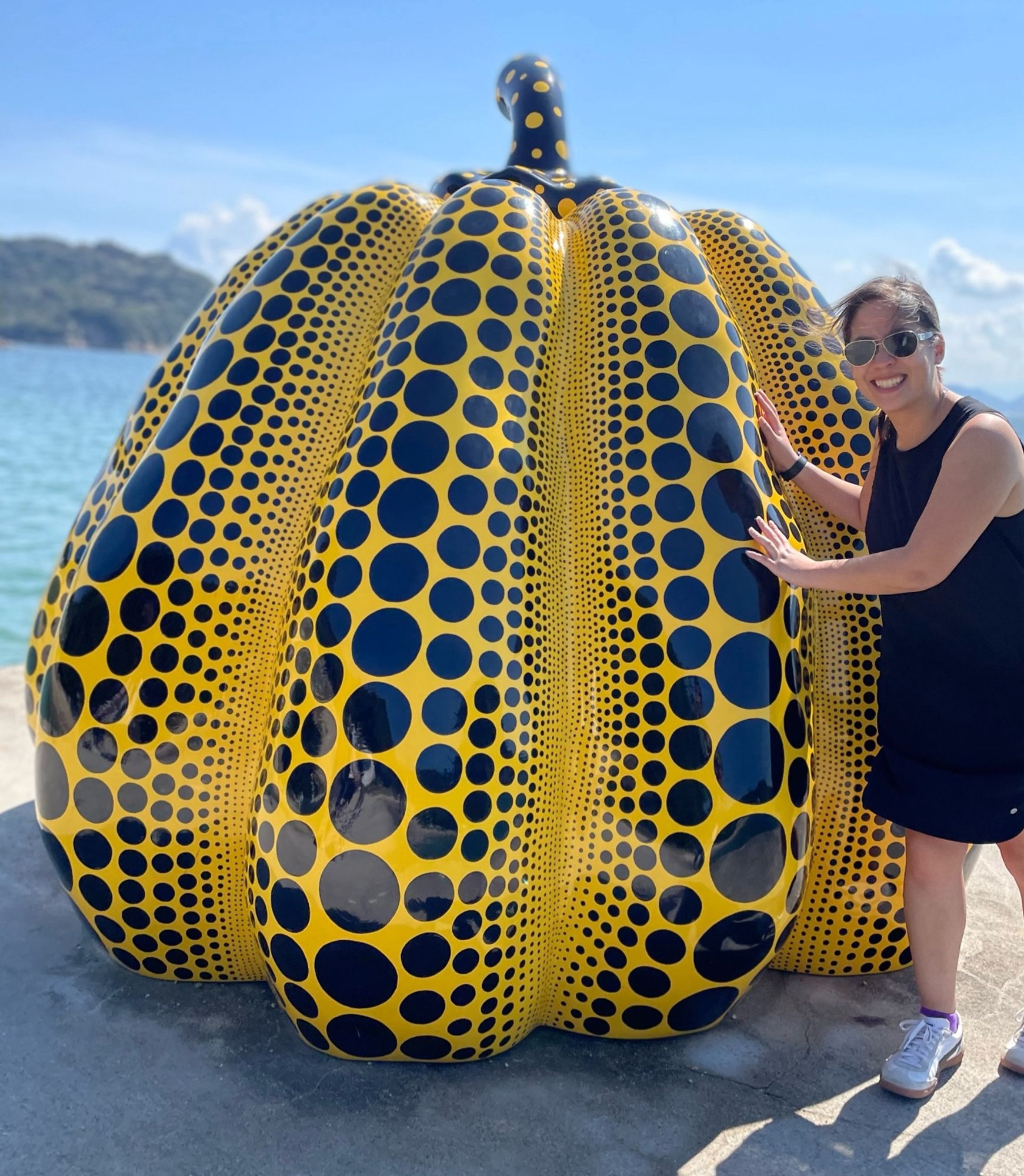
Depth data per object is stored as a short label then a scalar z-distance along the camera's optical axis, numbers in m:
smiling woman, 2.78
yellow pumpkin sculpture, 2.84
